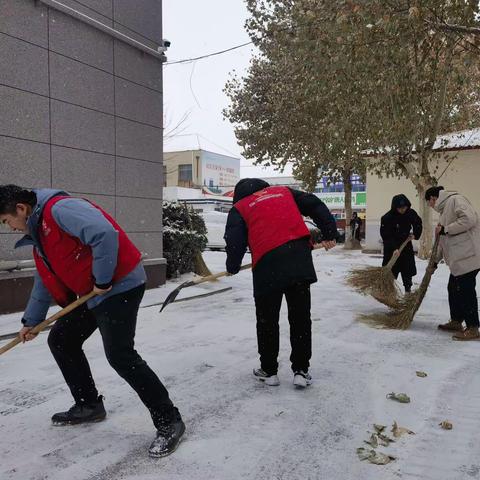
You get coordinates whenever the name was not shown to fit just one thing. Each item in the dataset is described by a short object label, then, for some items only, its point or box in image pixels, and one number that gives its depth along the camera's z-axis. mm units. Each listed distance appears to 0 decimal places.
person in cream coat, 5012
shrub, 9547
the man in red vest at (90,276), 2453
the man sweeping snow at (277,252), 3490
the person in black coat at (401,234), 6695
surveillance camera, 8922
